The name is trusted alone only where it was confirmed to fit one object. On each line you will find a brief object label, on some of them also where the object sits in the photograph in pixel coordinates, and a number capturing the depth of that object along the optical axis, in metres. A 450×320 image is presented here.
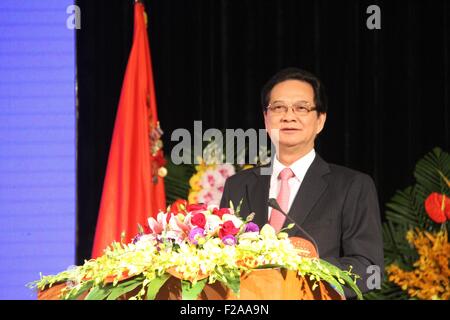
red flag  6.98
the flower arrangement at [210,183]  7.17
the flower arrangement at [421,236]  6.75
